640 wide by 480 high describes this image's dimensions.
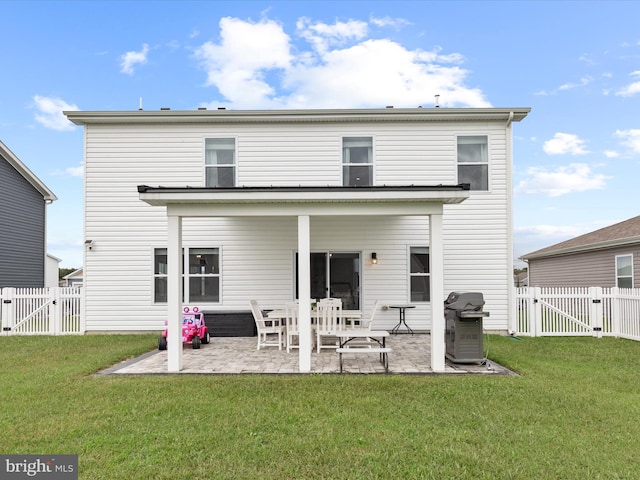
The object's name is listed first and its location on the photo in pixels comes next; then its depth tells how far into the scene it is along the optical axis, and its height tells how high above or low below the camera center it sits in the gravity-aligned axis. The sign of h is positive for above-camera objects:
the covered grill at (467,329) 6.79 -1.23
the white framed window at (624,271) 13.71 -0.48
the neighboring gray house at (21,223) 15.37 +1.51
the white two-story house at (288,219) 10.72 +1.11
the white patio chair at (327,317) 7.87 -1.18
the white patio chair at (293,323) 8.01 -1.30
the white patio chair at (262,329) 8.33 -1.48
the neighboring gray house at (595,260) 13.73 -0.10
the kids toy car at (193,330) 8.64 -1.61
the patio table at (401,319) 10.54 -1.63
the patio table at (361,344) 6.43 -1.46
